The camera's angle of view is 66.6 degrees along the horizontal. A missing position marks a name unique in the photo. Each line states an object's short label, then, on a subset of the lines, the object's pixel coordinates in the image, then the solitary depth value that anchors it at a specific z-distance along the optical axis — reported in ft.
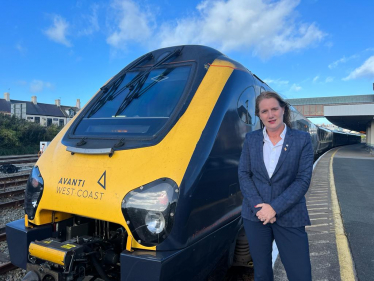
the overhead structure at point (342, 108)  83.90
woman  6.94
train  6.92
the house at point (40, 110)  166.50
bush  79.77
